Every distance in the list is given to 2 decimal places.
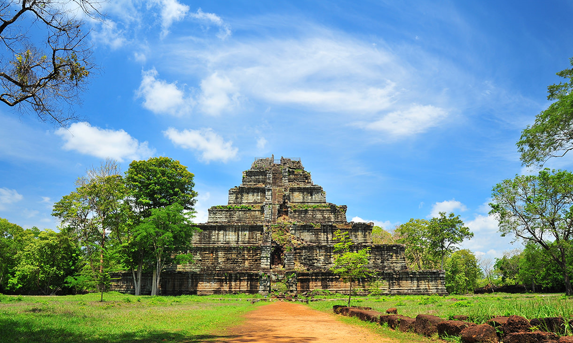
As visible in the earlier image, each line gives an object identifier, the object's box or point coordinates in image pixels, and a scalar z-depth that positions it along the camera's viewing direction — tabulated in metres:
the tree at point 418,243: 43.25
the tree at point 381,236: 57.01
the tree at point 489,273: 60.47
